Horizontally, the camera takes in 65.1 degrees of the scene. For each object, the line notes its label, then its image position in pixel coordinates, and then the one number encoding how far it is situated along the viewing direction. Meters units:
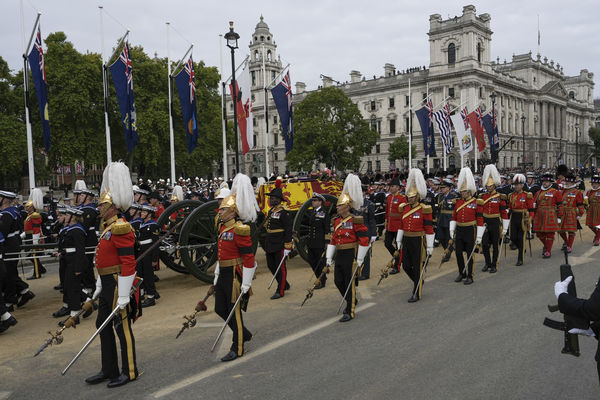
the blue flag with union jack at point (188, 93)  17.84
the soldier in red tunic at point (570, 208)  11.44
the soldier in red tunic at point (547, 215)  11.30
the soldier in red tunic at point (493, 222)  9.88
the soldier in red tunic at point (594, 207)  12.36
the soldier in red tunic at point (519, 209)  10.84
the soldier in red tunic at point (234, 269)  5.46
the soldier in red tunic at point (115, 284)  4.85
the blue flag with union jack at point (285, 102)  18.42
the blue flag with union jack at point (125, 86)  15.83
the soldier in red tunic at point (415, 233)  7.83
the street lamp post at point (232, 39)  15.14
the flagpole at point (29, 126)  14.41
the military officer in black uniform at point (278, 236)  8.28
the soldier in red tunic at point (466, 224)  9.02
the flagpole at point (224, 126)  18.98
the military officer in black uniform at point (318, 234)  8.66
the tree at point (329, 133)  52.75
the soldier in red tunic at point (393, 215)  10.12
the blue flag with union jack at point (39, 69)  14.24
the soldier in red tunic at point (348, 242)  6.87
